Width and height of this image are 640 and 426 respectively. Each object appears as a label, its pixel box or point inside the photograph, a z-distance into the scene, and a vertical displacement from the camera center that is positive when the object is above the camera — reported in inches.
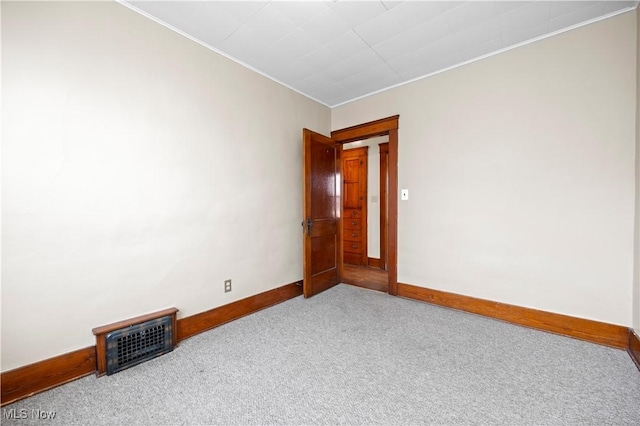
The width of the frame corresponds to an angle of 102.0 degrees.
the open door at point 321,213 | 125.6 -2.5
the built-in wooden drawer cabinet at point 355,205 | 197.0 +2.1
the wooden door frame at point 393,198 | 129.7 +4.7
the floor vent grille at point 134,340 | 70.2 -38.0
